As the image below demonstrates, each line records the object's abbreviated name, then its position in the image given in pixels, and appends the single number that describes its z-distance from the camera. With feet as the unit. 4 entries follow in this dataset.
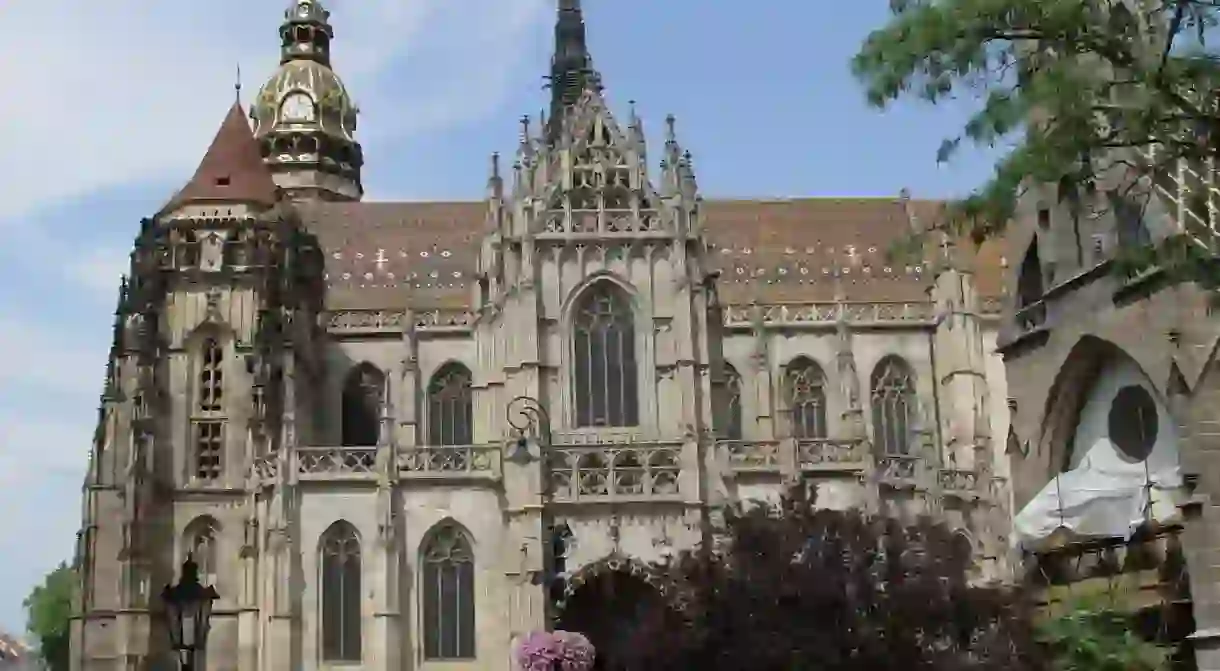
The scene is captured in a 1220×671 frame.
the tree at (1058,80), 38.22
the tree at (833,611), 58.49
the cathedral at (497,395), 116.26
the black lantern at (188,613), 45.32
